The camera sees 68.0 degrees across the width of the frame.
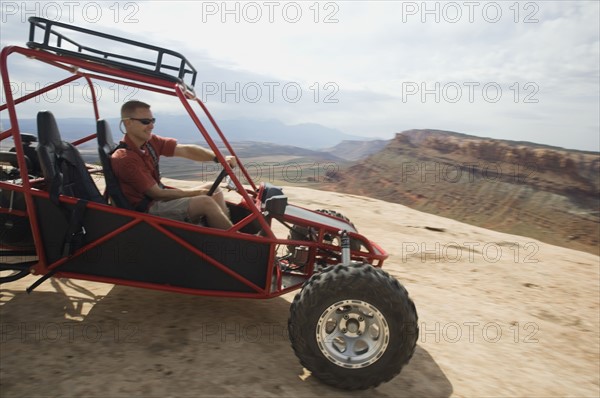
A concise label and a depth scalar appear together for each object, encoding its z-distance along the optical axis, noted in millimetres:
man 3266
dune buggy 2779
